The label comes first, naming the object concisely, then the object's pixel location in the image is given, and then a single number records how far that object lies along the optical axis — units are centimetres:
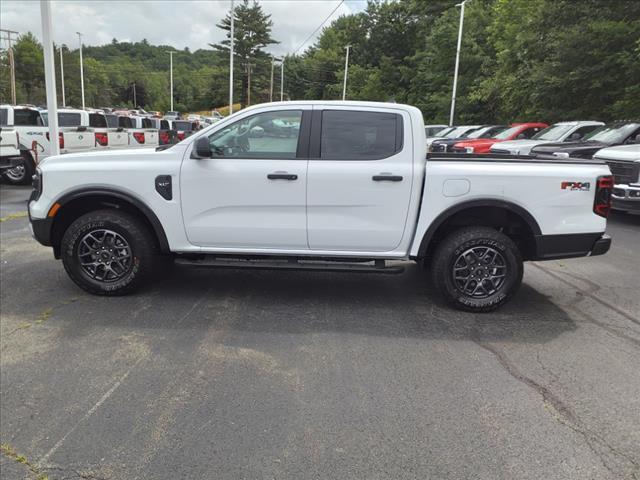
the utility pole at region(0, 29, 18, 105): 4866
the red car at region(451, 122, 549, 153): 1554
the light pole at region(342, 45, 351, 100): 6536
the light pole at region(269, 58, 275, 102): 8689
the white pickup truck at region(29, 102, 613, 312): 485
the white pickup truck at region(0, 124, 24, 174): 1202
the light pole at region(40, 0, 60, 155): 1041
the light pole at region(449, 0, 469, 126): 3416
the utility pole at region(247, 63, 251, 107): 8550
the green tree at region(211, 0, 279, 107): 8456
